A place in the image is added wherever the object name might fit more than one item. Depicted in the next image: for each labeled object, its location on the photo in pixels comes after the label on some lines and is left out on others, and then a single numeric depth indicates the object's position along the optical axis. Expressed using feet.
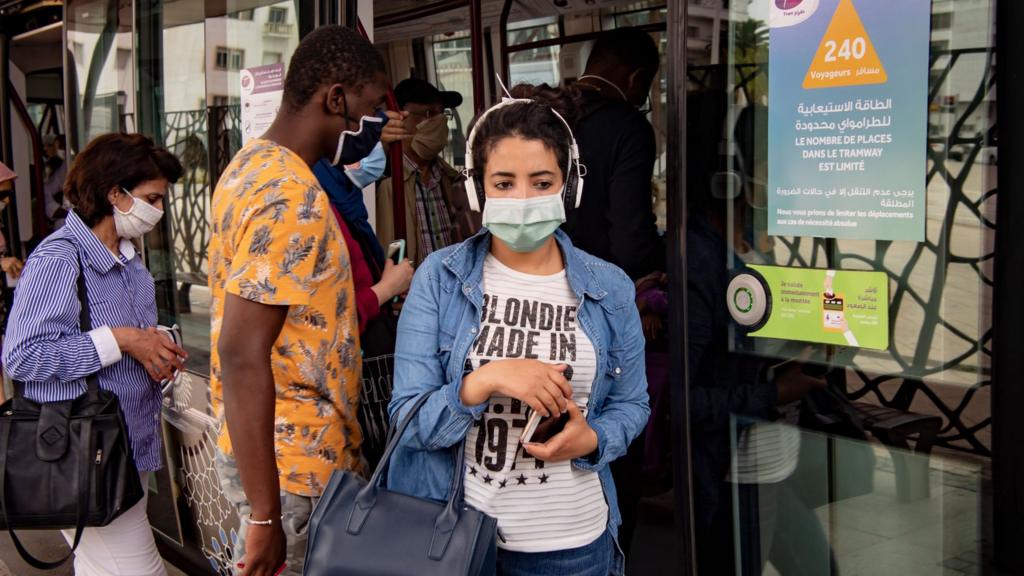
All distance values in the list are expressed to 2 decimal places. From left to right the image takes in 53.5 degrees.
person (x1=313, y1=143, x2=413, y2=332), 7.87
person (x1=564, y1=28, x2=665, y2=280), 10.39
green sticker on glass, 6.75
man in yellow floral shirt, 6.66
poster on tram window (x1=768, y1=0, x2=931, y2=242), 6.44
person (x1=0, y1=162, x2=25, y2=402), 18.00
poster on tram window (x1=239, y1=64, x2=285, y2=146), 11.82
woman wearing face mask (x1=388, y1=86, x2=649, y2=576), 6.56
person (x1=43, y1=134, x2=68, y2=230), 23.70
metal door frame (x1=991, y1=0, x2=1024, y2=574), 6.06
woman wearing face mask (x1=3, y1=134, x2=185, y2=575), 9.71
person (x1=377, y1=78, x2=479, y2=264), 16.07
